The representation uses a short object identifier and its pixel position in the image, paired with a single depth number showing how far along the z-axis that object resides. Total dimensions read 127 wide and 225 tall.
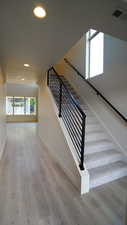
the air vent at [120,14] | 1.05
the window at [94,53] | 2.82
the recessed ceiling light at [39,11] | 1.11
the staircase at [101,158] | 1.74
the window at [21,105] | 8.07
